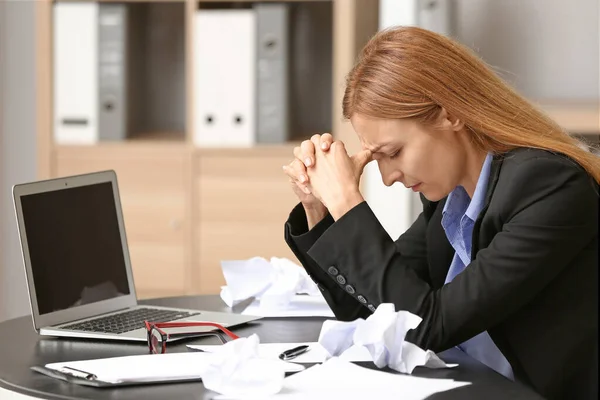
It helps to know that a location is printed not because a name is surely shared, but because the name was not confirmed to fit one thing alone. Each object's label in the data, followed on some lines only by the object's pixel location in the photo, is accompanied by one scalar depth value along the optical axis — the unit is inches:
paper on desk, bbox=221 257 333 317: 159.3
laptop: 154.3
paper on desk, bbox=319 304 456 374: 131.4
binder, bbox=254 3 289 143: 195.8
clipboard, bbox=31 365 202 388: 124.4
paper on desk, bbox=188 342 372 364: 139.3
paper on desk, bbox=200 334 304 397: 120.1
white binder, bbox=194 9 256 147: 196.9
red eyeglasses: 144.5
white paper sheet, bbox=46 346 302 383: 126.1
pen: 139.8
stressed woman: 140.3
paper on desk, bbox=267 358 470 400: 119.7
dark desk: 122.1
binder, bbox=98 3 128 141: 197.8
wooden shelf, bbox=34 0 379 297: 198.9
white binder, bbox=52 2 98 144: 198.3
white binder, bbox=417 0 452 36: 193.1
